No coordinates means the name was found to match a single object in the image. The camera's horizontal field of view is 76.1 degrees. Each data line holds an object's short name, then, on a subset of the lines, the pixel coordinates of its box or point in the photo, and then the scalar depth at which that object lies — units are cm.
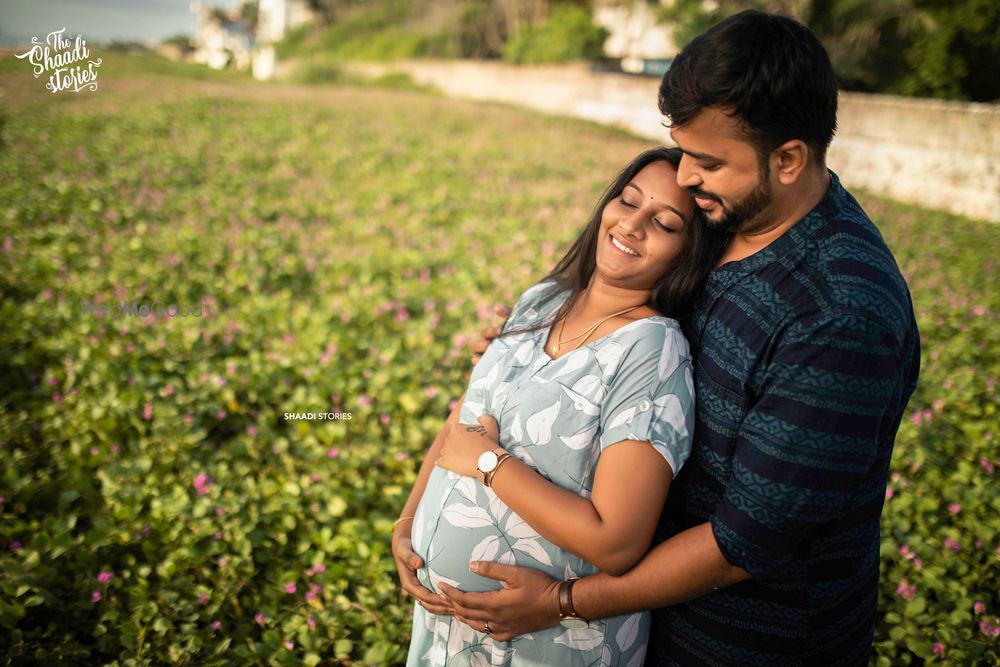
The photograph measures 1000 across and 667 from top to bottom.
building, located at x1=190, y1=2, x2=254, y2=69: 5679
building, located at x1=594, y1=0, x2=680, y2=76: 2558
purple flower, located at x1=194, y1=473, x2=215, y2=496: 275
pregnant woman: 133
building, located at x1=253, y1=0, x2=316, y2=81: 4849
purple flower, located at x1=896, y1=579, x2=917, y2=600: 245
